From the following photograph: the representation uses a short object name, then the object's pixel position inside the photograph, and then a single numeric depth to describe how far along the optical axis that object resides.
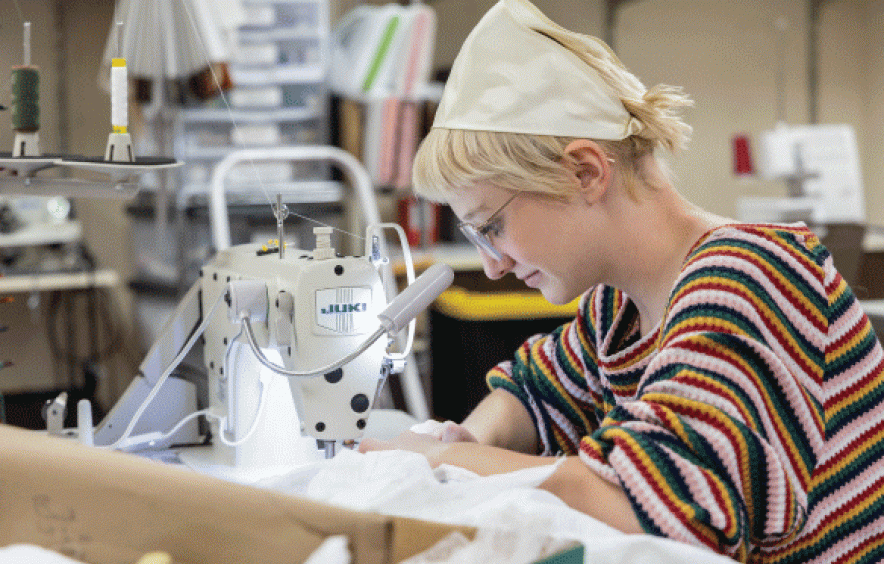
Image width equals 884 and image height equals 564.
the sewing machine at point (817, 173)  3.68
